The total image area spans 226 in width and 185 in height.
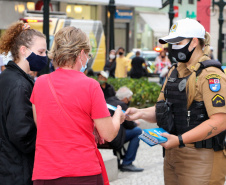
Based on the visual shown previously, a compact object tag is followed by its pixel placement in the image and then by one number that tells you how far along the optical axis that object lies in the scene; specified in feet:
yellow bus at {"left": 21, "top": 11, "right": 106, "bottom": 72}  70.23
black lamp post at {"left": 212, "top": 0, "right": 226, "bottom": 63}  61.31
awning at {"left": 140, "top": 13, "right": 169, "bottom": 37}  111.04
